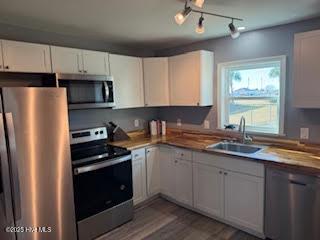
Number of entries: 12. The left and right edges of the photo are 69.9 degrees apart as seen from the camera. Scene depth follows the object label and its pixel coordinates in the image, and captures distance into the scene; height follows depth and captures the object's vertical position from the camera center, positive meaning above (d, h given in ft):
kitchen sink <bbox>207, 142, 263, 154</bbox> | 9.15 -2.08
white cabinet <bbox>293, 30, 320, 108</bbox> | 7.16 +0.82
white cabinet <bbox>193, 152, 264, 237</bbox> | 7.93 -3.47
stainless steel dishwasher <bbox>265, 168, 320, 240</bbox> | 6.73 -3.42
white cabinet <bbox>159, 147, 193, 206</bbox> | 10.02 -3.51
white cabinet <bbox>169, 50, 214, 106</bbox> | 10.49 +0.98
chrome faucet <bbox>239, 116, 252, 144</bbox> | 9.78 -1.50
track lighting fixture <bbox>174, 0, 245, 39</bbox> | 5.80 +2.21
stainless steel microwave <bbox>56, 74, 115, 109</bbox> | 8.36 +0.47
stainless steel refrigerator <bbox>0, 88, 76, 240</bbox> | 6.00 -1.81
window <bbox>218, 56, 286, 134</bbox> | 9.28 +0.16
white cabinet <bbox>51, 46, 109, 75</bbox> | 8.44 +1.63
